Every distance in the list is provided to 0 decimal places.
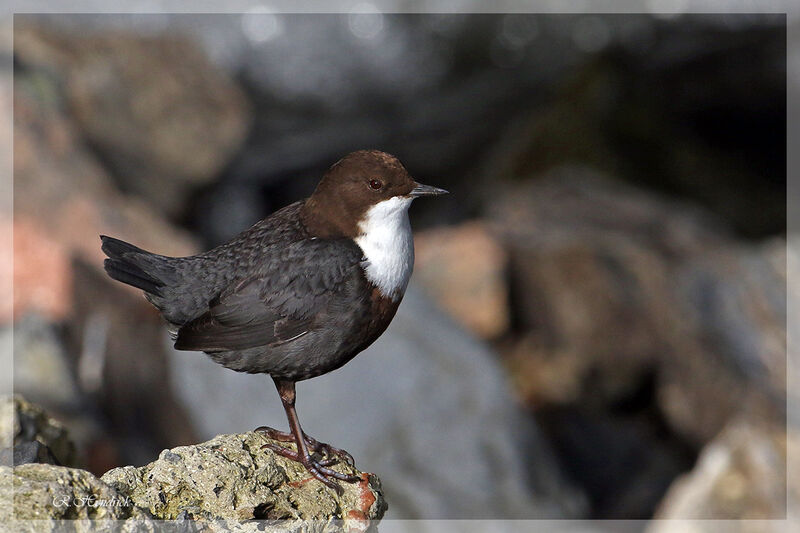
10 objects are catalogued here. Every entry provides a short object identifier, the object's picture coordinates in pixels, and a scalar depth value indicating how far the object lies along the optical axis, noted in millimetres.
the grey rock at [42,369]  10828
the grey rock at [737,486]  10867
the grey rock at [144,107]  18281
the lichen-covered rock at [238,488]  5465
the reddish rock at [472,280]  17437
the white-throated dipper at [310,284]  6656
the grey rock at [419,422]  12852
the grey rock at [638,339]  15406
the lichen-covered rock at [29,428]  6711
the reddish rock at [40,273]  12664
